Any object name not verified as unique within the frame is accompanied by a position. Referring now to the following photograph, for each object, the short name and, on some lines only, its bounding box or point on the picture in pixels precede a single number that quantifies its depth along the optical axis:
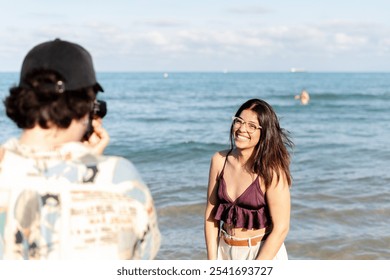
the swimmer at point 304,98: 33.41
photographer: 1.64
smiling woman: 3.45
